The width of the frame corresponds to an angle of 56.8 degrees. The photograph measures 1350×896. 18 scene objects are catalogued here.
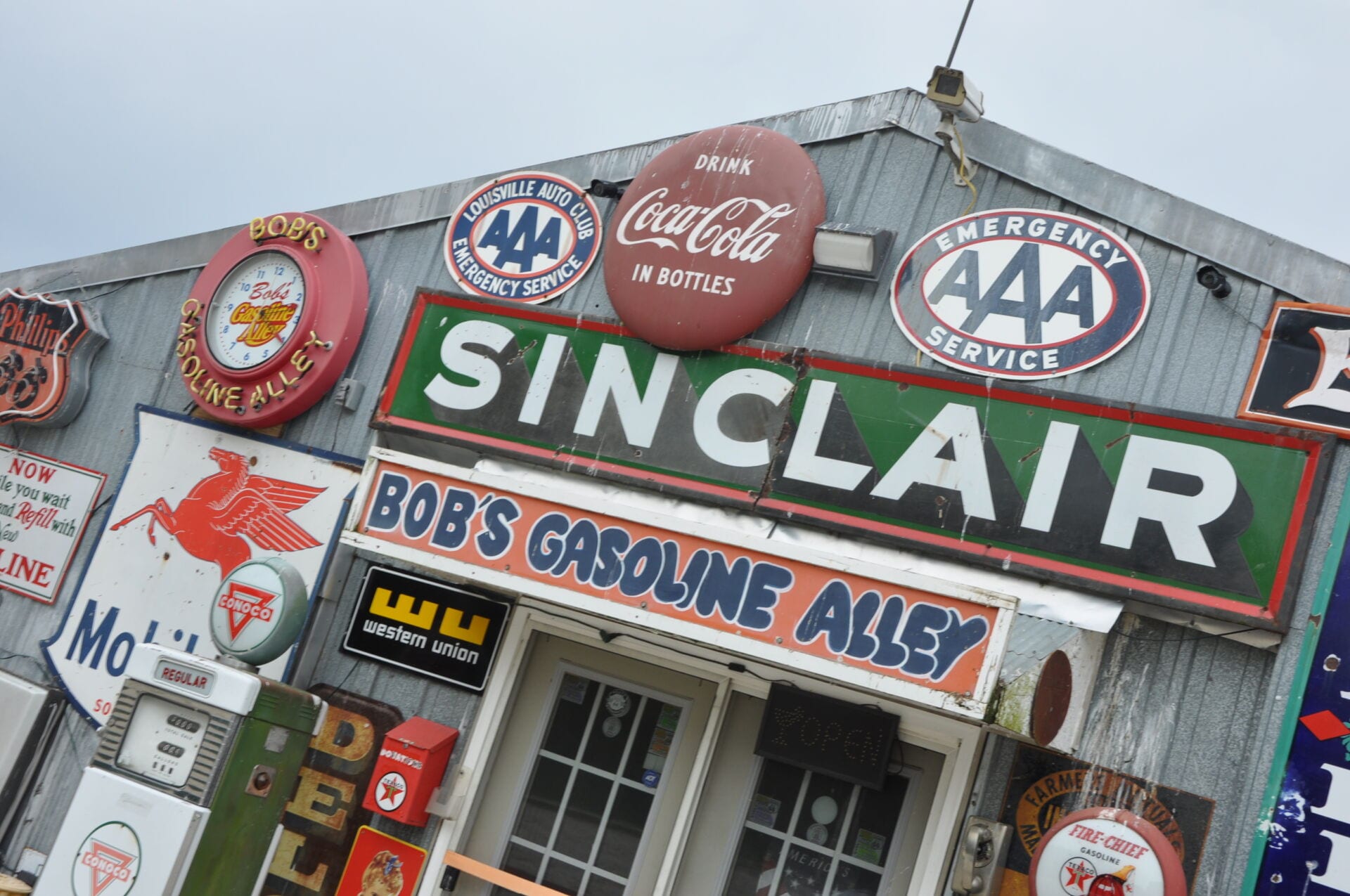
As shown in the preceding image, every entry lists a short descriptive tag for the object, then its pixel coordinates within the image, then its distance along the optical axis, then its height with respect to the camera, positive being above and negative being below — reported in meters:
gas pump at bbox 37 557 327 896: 6.01 -1.10
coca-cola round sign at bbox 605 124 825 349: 6.66 +2.48
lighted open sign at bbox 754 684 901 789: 6.02 +0.12
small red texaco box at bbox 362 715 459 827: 6.62 -0.74
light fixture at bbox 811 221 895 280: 6.47 +2.54
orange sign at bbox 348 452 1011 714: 5.11 +0.57
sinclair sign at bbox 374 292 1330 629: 5.48 +1.51
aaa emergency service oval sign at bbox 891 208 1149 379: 6.01 +2.46
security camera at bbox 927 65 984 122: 6.12 +3.28
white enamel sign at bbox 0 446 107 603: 8.53 -0.11
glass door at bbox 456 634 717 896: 6.55 -0.44
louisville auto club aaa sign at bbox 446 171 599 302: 7.48 +2.42
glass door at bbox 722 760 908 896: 6.09 -0.36
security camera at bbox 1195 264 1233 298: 5.77 +2.63
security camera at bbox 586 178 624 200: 7.41 +2.77
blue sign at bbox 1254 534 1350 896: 5.11 +0.52
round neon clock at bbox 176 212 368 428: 7.85 +1.56
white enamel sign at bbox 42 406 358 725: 7.70 +0.15
